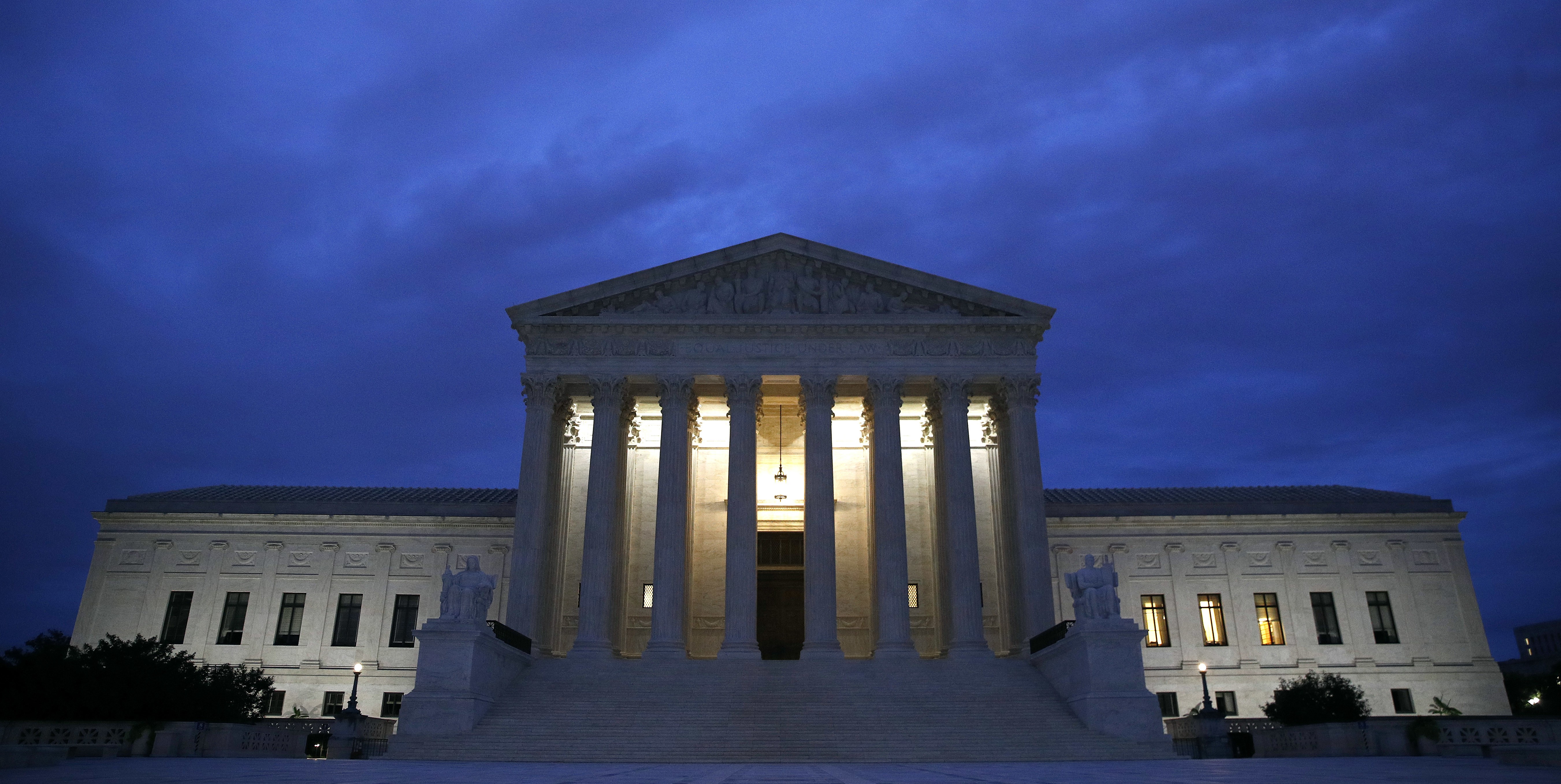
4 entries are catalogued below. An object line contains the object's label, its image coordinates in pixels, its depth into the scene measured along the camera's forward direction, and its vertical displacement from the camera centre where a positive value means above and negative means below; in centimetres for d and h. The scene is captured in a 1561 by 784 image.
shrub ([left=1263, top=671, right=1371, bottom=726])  2933 +103
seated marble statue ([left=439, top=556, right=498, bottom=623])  2770 +398
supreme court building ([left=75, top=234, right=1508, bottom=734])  3566 +841
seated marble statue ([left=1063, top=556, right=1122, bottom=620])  2761 +395
